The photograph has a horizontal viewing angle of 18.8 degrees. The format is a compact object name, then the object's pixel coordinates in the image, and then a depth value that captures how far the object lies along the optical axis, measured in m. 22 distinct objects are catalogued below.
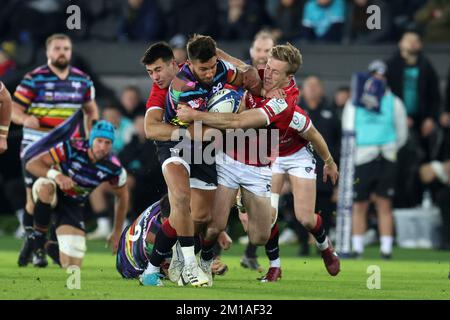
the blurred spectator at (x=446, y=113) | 18.67
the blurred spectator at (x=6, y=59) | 20.73
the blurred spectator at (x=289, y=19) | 21.09
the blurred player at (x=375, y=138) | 17.67
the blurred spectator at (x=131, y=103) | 20.12
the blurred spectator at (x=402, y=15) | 20.66
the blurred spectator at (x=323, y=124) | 17.56
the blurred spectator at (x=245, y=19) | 21.17
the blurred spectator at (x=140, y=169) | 19.33
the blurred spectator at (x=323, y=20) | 20.33
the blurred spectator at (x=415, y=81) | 18.83
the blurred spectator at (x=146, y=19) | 21.62
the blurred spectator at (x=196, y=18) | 21.19
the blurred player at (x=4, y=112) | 12.70
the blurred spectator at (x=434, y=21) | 20.55
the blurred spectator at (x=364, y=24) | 20.20
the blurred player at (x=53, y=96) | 15.02
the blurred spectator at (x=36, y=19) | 21.91
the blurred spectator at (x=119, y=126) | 19.73
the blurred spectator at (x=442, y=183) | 18.64
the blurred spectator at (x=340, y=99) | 19.36
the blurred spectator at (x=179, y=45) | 18.59
